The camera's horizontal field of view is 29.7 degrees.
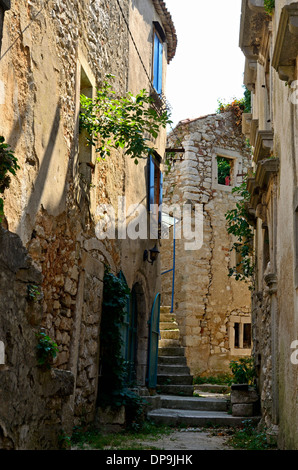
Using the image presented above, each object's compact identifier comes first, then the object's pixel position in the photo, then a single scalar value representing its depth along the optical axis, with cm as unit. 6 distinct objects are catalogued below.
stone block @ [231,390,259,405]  913
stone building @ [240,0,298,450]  534
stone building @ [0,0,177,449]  303
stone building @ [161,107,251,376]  1489
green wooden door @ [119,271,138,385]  859
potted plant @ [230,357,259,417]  908
